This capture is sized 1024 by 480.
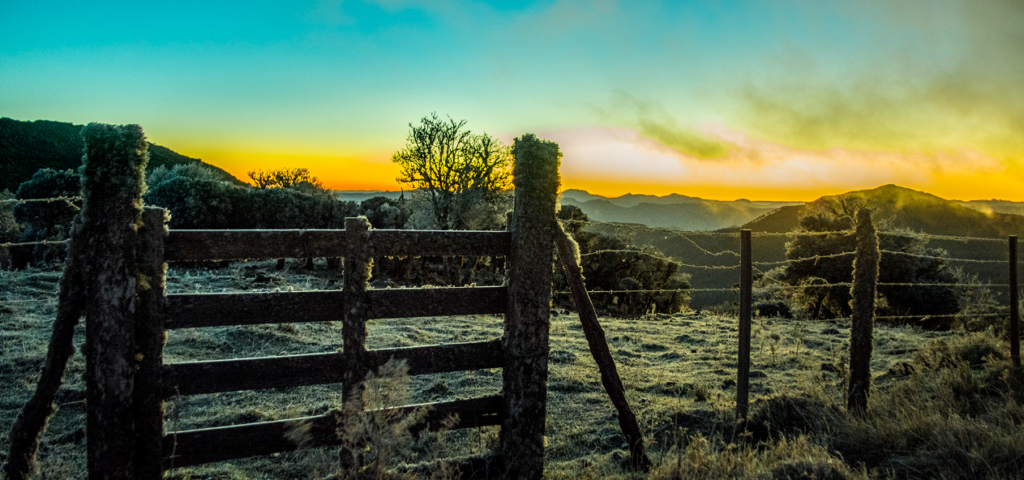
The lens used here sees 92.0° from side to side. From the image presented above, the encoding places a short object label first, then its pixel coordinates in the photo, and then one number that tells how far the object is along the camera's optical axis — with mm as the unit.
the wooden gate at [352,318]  3334
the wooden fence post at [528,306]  4105
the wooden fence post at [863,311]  6043
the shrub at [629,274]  31922
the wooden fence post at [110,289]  3182
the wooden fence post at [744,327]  6000
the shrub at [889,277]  24641
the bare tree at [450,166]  36875
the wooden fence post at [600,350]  4367
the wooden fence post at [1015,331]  7988
